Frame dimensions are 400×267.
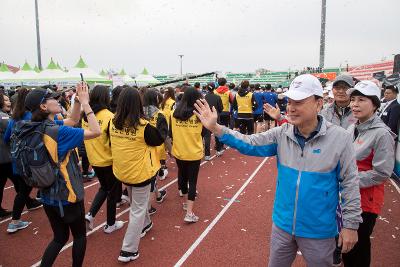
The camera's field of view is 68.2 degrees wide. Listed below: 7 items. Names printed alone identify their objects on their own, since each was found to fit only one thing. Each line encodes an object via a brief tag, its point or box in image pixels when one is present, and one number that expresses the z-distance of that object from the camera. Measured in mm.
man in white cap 2180
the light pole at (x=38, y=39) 23545
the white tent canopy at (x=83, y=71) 18719
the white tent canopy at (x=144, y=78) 26734
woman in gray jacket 2594
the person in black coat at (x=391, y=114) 5539
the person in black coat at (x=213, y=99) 8164
